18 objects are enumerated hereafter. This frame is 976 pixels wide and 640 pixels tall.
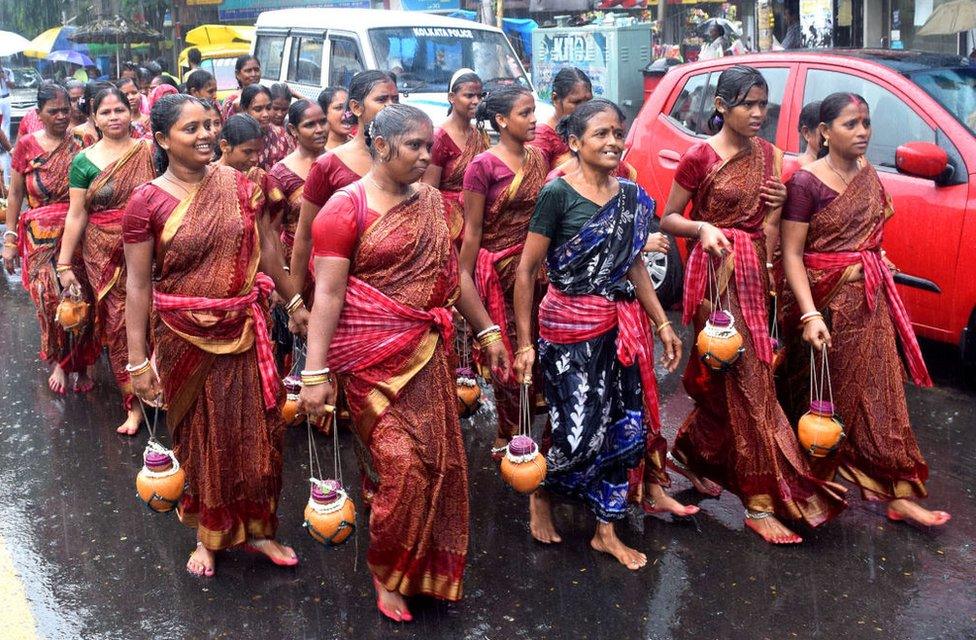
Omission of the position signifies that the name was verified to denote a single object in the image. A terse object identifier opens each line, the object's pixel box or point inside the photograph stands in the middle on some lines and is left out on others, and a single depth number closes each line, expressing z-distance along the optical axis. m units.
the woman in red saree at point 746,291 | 4.61
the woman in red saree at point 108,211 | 6.15
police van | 11.91
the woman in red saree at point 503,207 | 5.30
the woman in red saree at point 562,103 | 5.95
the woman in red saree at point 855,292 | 4.65
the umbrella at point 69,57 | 25.52
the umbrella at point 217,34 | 22.69
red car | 6.04
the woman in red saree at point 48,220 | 7.18
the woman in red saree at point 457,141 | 6.21
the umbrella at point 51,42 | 26.23
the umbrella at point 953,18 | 11.36
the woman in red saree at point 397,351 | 3.91
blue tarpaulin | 20.06
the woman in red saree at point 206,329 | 4.23
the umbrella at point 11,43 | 21.02
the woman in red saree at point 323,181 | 5.28
